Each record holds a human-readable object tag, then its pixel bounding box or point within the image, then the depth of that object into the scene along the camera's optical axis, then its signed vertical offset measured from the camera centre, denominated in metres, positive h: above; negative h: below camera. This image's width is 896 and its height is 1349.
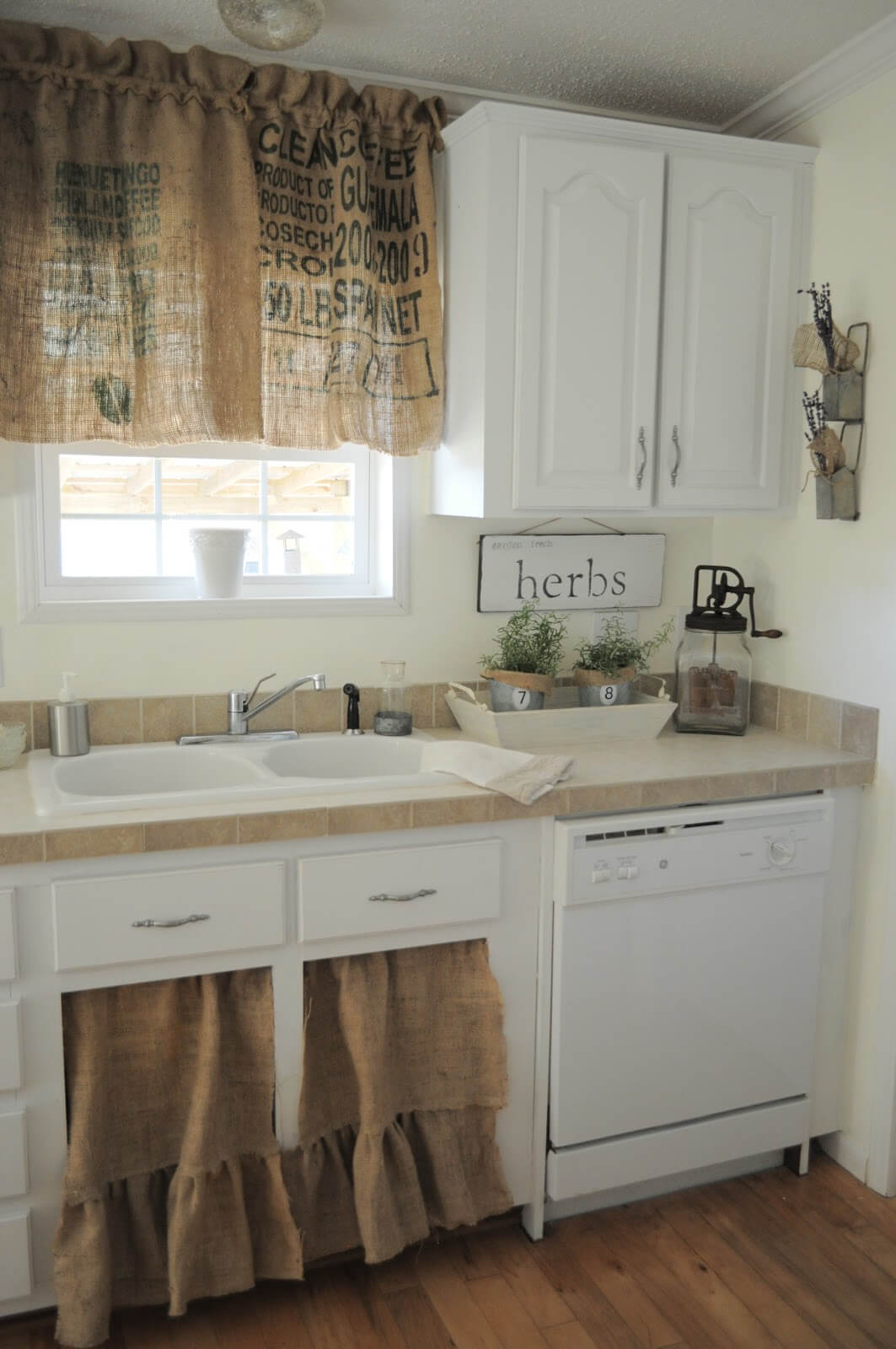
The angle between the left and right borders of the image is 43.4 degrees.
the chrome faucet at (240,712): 2.52 -0.41
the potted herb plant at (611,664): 2.72 -0.32
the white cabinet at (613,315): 2.37 +0.48
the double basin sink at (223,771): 2.07 -0.50
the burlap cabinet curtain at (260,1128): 1.96 -1.10
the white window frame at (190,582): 2.43 -0.13
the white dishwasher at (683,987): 2.25 -0.94
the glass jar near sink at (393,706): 2.62 -0.41
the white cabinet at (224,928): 1.91 -0.72
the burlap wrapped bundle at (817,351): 2.45 +0.41
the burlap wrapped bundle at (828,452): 2.49 +0.19
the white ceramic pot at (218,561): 2.52 -0.08
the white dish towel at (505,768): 2.15 -0.47
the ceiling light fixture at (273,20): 2.04 +0.92
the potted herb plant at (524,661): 2.65 -0.31
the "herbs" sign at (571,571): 2.82 -0.10
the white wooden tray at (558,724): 2.58 -0.44
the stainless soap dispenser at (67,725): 2.37 -0.42
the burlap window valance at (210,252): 2.25 +0.58
